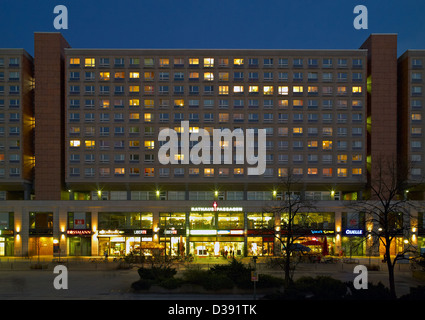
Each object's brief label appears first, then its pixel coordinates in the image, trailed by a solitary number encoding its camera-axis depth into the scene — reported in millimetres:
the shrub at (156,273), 34406
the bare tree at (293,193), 62075
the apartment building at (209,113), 67500
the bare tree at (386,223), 27853
